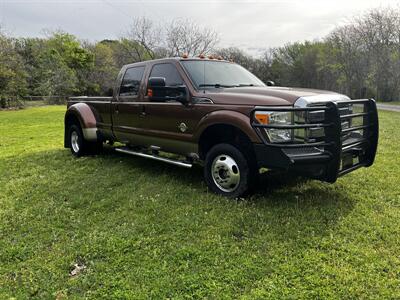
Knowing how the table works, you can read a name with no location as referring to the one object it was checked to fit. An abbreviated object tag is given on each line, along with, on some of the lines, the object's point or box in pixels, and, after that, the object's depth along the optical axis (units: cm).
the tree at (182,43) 3725
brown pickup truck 378
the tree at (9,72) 2847
